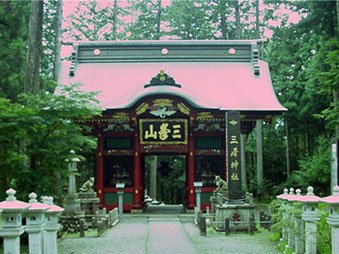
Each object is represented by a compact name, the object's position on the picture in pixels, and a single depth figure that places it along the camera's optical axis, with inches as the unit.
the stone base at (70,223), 483.2
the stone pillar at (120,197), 596.6
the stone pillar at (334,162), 553.3
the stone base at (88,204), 557.9
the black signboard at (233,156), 478.9
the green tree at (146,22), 1216.8
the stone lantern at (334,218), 235.3
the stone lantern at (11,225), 201.6
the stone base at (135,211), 668.7
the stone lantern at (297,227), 305.1
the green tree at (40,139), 362.0
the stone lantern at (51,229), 275.7
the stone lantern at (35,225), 234.7
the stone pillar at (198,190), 599.8
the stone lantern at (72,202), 509.7
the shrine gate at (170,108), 655.8
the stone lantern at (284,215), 346.9
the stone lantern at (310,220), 281.3
